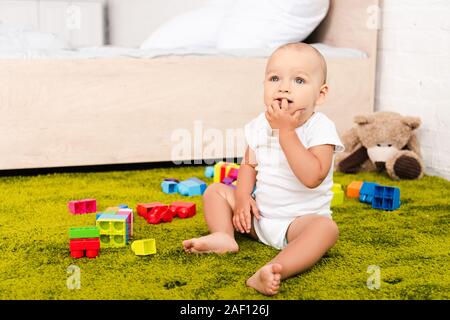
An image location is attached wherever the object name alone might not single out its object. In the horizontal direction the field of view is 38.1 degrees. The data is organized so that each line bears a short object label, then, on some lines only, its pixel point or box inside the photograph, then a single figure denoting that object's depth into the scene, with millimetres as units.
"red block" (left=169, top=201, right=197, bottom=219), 1396
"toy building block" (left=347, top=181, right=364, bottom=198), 1591
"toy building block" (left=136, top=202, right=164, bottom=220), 1378
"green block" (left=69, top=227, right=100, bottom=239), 1120
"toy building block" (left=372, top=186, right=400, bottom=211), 1474
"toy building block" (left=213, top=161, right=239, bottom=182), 1670
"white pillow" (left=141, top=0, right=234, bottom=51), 2199
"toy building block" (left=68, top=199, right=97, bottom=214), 1428
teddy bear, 1795
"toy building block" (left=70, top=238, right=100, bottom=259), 1109
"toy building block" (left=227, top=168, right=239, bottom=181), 1641
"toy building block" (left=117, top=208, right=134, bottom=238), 1227
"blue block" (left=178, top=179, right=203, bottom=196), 1605
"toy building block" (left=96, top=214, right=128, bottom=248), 1187
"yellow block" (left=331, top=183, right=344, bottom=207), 1526
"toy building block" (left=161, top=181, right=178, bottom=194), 1638
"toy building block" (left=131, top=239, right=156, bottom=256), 1127
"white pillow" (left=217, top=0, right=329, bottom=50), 2045
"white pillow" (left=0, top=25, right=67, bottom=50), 1952
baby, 1080
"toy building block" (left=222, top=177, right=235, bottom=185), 1595
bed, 1742
